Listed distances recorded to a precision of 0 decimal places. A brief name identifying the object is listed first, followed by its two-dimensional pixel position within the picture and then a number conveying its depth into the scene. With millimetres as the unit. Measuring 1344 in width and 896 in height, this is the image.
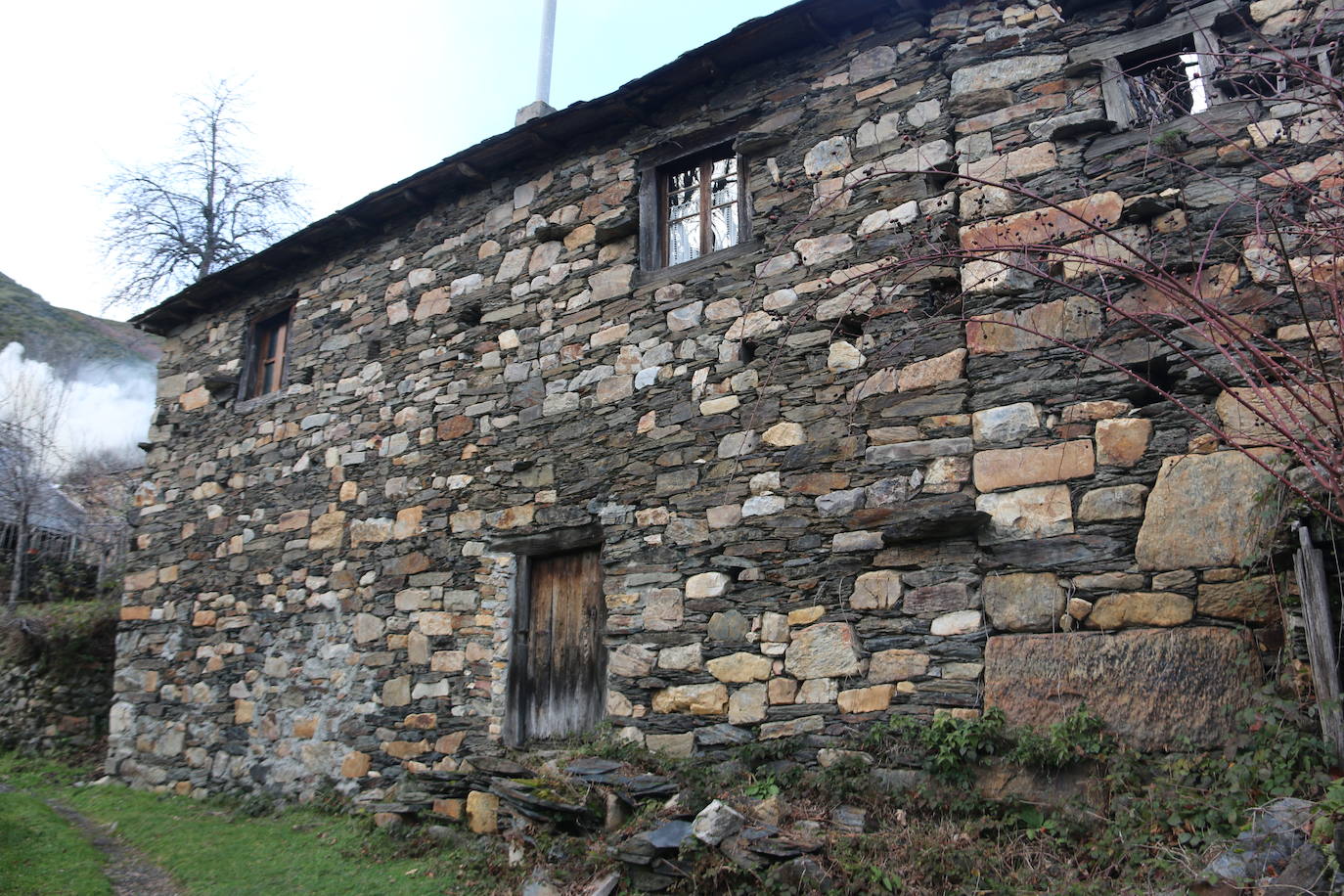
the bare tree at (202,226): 14776
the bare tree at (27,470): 13258
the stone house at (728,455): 4203
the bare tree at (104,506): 13508
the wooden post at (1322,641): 3240
